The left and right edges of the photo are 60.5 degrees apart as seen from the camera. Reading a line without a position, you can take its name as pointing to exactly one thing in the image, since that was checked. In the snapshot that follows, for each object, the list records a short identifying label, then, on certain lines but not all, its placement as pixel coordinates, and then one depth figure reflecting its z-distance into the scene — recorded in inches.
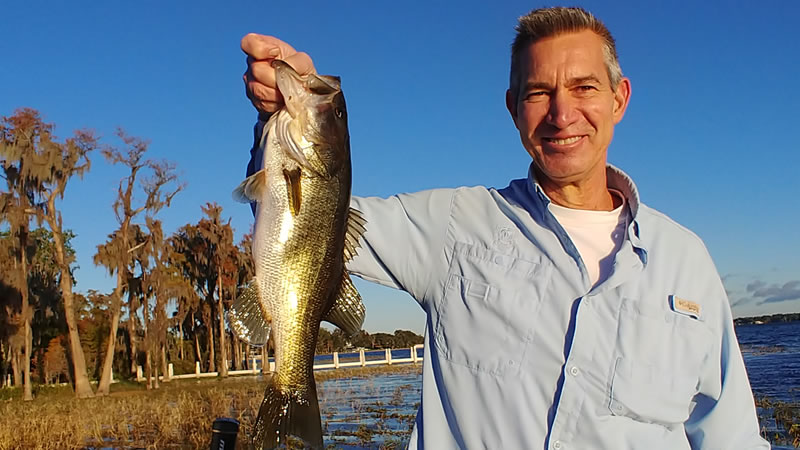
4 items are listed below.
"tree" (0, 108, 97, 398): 983.0
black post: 123.3
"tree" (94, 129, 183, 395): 1058.1
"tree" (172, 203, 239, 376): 1461.6
